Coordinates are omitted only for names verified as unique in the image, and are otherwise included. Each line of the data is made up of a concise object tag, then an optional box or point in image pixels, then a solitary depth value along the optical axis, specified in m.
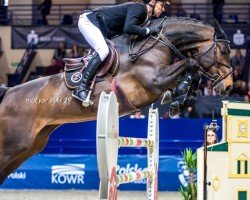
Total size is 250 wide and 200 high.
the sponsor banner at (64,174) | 15.04
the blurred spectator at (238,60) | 20.11
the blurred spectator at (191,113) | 17.66
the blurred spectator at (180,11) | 22.39
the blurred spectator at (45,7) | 23.28
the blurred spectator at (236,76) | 18.92
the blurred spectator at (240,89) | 17.92
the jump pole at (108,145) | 6.97
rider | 9.27
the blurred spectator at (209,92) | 18.11
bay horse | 9.30
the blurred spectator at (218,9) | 22.39
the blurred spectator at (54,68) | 20.28
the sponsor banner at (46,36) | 22.16
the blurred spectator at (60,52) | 21.16
